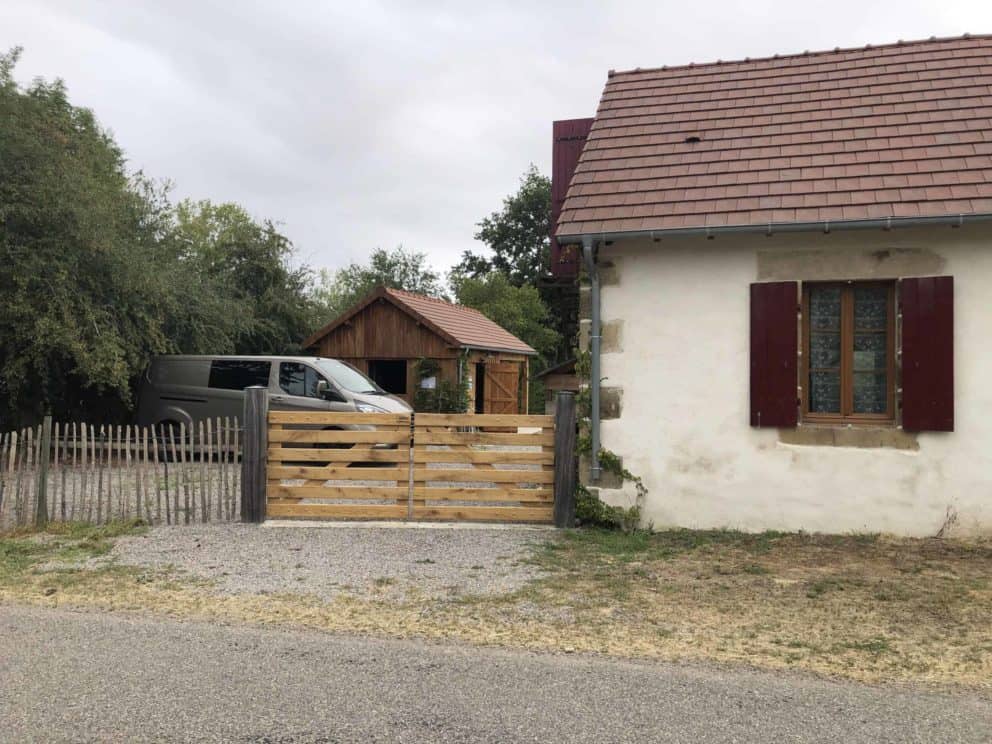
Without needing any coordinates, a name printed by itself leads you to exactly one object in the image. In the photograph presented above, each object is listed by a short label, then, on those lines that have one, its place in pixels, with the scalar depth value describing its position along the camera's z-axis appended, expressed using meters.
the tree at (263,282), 21.98
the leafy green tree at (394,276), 49.78
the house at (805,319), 7.96
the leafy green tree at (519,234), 52.06
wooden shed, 20.94
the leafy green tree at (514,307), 37.84
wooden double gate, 8.80
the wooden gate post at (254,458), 8.84
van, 13.86
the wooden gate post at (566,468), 8.71
